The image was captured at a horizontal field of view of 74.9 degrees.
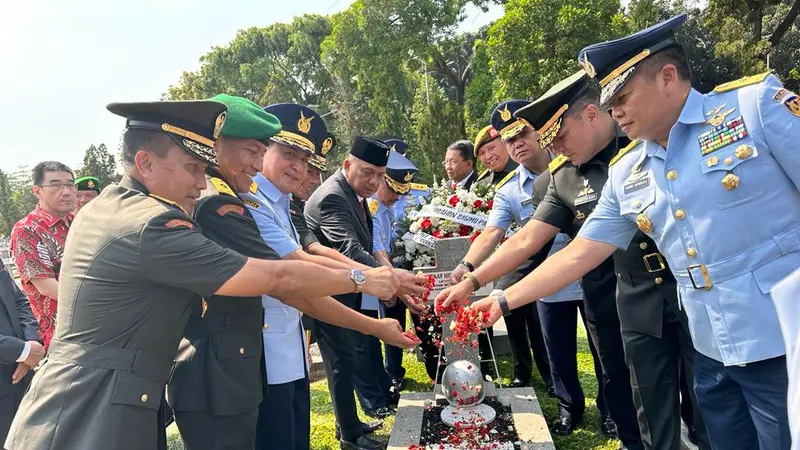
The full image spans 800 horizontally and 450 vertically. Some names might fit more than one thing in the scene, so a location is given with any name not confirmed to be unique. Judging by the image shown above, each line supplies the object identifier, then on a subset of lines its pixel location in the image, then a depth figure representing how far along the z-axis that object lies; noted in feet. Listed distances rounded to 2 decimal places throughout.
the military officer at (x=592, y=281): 12.25
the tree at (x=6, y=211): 140.56
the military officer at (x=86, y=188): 19.95
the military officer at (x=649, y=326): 9.62
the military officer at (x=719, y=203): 6.48
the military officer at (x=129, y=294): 6.38
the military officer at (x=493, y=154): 19.47
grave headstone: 15.78
